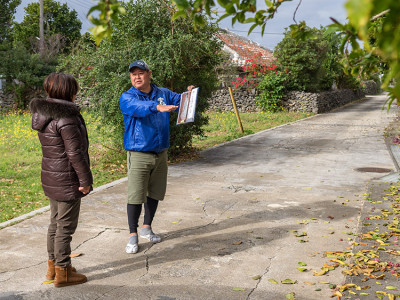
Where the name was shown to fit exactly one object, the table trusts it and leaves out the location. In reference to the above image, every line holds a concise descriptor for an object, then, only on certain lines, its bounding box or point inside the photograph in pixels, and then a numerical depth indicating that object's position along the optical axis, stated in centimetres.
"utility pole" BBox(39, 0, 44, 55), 3022
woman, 383
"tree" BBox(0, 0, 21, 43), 2952
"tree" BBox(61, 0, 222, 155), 930
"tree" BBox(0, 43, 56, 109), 2402
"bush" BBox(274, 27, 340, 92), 2589
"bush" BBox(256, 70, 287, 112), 2653
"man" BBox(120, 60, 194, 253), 477
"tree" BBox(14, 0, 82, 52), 3634
